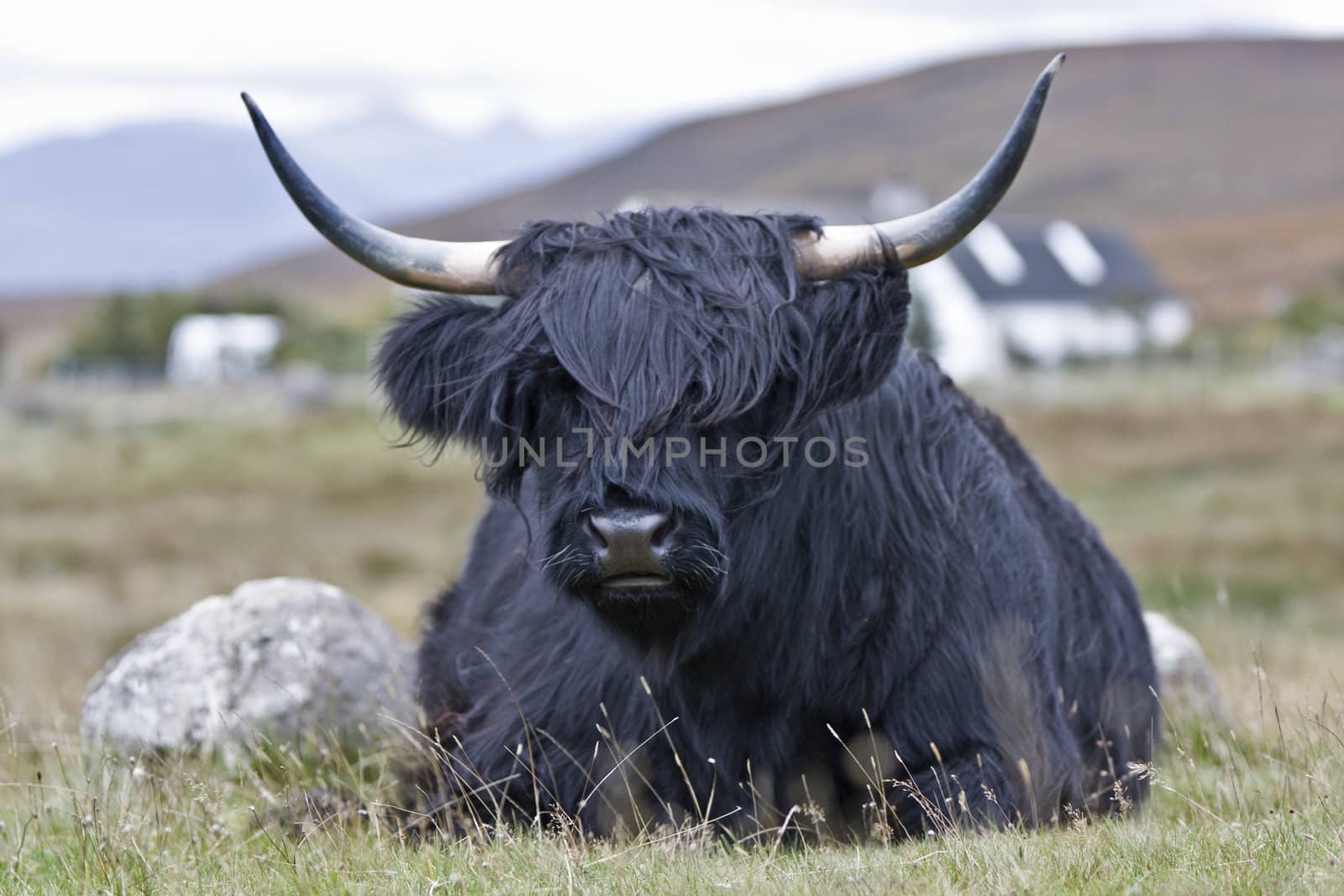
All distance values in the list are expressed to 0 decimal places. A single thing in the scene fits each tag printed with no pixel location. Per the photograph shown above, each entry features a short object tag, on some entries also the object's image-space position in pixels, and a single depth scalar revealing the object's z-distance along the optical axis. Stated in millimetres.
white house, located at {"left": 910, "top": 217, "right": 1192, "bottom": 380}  106062
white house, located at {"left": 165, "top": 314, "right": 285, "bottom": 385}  104562
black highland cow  7992
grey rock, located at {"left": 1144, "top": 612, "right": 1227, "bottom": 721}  12555
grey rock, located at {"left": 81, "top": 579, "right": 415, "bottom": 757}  10922
